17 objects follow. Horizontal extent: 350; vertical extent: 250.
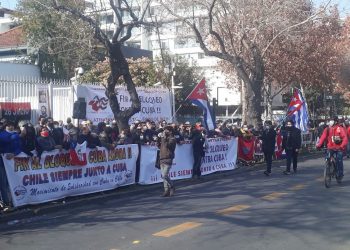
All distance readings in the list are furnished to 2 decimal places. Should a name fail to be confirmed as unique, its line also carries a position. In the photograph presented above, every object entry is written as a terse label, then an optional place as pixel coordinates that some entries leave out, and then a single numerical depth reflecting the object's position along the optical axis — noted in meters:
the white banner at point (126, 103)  19.58
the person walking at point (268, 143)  17.05
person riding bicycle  13.97
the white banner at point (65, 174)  10.86
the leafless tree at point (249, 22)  22.73
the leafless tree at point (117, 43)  14.75
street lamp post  23.22
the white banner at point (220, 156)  17.66
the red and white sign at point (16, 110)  16.79
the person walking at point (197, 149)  16.50
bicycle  13.60
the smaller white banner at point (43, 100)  17.27
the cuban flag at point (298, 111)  24.38
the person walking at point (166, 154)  12.53
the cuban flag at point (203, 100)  19.27
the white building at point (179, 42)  17.48
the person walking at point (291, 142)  16.72
